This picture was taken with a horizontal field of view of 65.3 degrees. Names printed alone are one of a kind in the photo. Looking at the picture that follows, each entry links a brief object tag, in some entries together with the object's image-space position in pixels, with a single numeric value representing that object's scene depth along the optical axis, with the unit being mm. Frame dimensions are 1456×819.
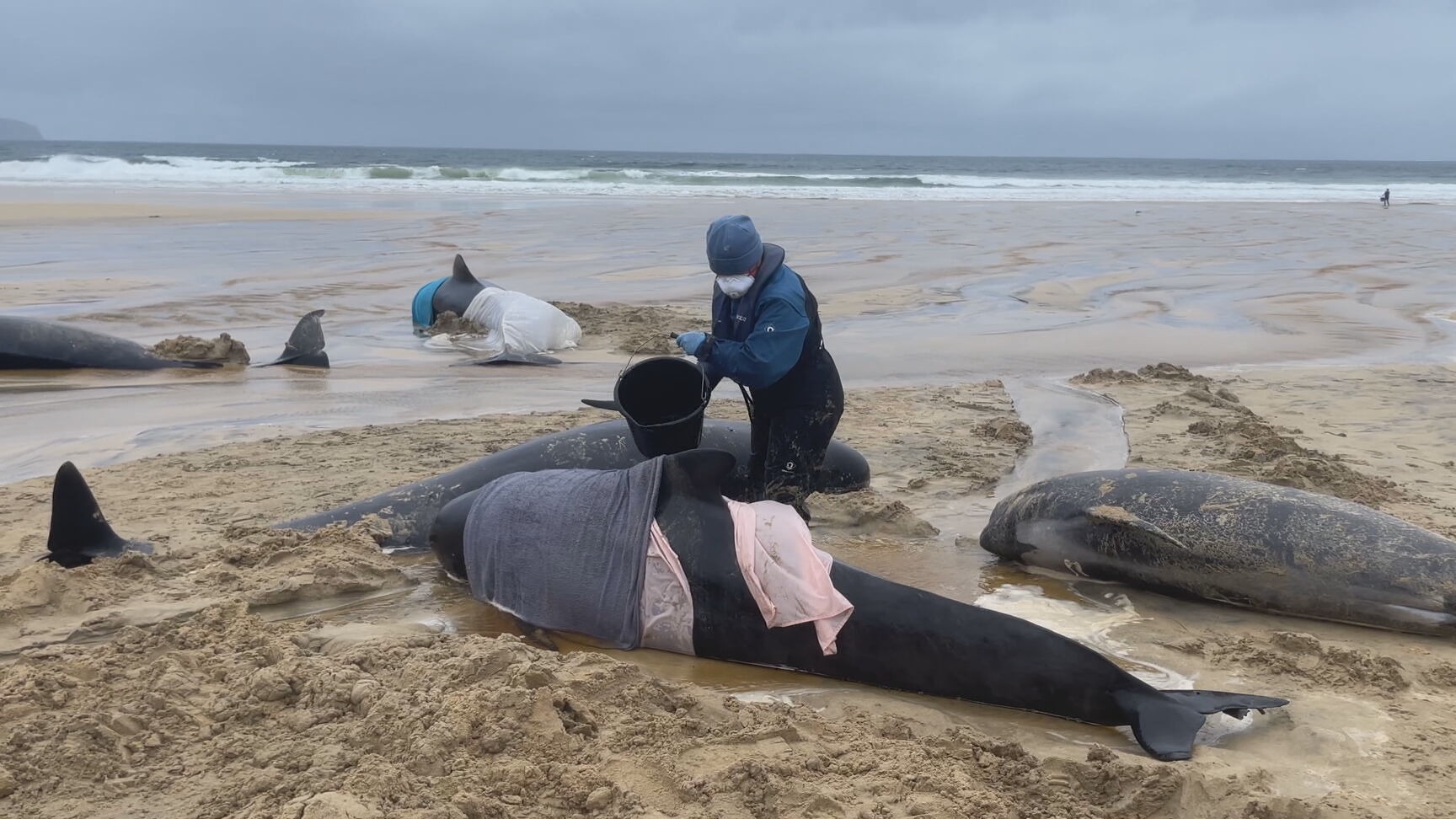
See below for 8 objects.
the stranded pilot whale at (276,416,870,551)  5738
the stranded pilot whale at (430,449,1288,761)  3846
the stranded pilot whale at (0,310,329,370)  9773
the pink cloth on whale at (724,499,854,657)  4176
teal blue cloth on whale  12289
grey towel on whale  4406
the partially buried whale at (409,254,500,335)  12211
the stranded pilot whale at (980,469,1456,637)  4926
